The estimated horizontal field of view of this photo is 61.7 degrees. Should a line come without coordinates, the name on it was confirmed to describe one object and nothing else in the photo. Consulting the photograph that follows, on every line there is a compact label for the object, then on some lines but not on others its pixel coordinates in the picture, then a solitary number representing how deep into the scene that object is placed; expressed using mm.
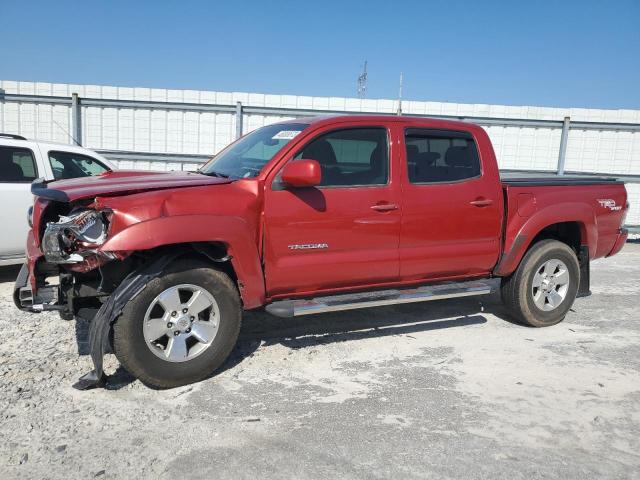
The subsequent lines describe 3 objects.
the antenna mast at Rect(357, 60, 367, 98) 30750
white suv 6133
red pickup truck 3473
